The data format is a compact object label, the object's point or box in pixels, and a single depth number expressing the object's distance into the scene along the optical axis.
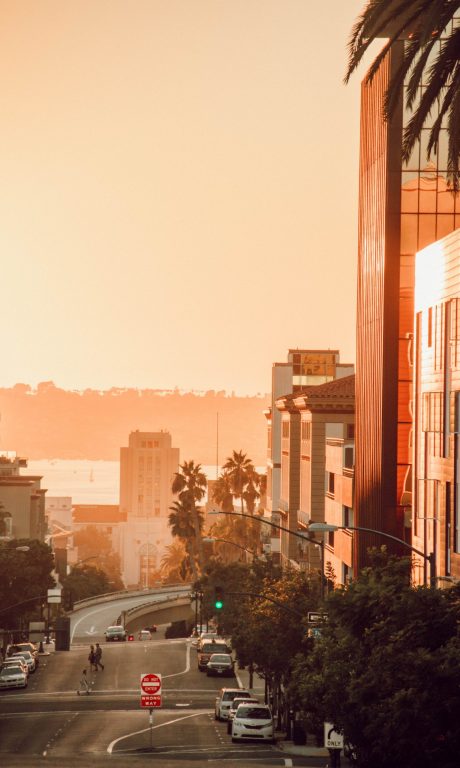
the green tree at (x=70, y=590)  190.43
